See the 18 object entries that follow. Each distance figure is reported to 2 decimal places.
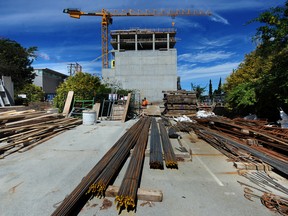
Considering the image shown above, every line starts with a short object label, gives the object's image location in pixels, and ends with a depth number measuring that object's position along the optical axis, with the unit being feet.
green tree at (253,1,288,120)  25.49
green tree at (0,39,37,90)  98.13
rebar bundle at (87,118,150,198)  10.52
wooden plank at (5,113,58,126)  22.72
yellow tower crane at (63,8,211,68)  195.62
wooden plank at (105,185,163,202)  10.27
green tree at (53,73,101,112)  47.98
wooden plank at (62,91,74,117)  41.96
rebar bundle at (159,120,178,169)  14.85
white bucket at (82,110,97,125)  36.24
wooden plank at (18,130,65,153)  19.50
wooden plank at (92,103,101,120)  44.19
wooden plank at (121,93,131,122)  40.93
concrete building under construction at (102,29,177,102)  144.25
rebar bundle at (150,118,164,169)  14.73
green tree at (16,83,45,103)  89.15
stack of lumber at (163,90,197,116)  50.37
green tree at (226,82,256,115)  32.40
